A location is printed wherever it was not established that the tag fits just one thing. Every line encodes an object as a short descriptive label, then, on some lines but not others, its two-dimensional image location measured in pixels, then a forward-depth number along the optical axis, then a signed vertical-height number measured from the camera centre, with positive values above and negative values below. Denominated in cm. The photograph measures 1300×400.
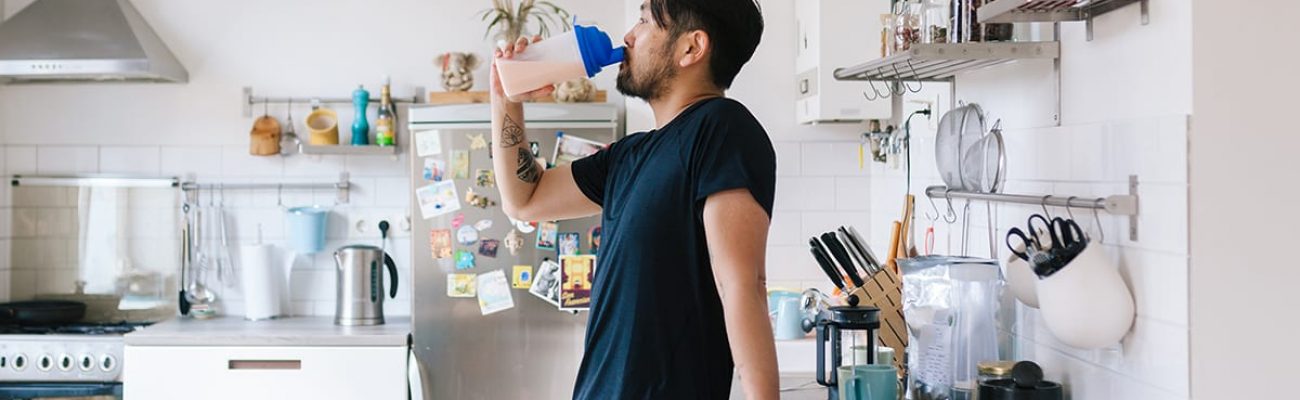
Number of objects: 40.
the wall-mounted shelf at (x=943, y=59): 214 +28
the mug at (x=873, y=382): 218 -31
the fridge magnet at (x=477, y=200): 388 +3
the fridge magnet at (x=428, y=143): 389 +21
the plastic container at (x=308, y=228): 430 -6
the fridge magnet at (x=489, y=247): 389 -12
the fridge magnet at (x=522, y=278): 389 -22
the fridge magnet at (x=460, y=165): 388 +14
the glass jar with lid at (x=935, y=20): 240 +36
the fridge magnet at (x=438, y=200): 389 +3
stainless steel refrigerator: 388 -36
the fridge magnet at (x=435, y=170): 390 +12
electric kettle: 408 -26
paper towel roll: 424 -25
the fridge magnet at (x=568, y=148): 386 +19
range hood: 402 +55
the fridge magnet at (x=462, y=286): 389 -24
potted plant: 409 +65
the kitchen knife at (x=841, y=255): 277 -11
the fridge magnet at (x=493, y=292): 390 -26
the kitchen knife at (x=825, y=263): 281 -13
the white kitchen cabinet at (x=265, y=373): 383 -51
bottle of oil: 424 +29
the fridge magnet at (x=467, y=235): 388 -8
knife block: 267 -21
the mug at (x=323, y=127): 425 +29
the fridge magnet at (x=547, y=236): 388 -9
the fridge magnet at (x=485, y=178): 388 +10
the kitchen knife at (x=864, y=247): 279 -9
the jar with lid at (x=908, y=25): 249 +37
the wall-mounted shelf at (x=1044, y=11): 198 +32
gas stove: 393 -47
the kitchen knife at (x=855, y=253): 280 -11
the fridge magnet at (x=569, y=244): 390 -11
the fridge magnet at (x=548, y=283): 389 -23
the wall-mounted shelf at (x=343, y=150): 420 +20
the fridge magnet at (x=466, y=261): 389 -16
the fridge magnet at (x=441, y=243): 389 -11
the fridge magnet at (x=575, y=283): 389 -23
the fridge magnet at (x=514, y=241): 388 -10
